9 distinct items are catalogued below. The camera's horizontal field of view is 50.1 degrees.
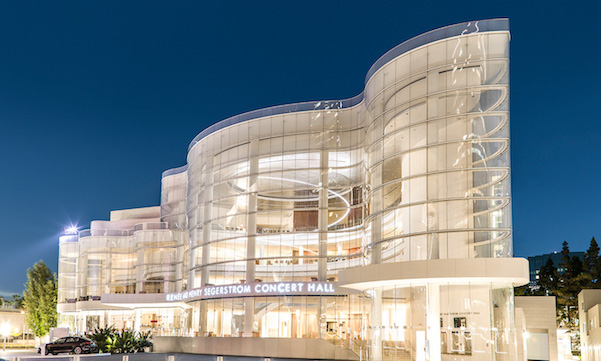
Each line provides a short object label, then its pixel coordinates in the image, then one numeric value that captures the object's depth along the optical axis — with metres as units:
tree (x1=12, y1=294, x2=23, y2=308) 158.59
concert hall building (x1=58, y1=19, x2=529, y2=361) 37.88
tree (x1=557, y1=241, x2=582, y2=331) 70.88
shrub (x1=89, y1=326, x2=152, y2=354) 53.06
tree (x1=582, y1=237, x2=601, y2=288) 70.00
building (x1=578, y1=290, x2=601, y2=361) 47.97
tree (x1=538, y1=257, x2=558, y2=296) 85.56
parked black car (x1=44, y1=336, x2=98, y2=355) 53.78
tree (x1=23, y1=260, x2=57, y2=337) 93.50
